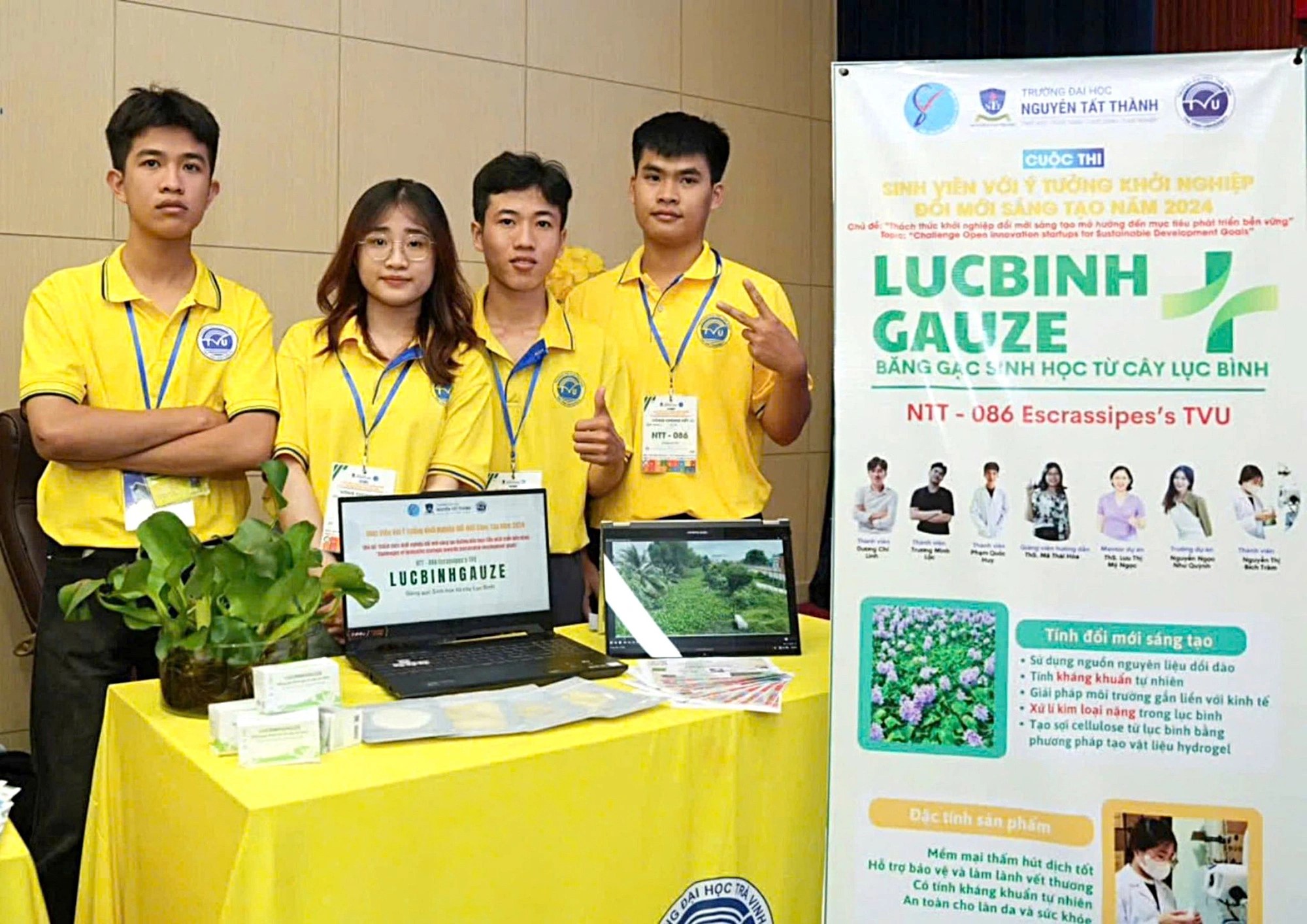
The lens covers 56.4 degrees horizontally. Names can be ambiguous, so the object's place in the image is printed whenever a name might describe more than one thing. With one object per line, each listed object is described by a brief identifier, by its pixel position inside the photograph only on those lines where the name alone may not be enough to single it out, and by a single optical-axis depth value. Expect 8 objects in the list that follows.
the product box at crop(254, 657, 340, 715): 1.60
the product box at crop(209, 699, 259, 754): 1.58
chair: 2.84
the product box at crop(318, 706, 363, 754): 1.62
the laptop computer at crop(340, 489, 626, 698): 1.97
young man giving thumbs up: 2.65
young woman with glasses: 2.47
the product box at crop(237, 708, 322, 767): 1.55
